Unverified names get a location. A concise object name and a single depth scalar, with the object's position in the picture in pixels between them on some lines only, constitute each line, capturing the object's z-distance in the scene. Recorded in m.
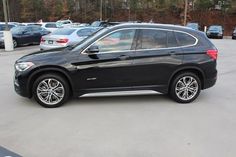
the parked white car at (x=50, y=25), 32.67
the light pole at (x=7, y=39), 18.58
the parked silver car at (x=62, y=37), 15.33
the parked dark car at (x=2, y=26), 22.84
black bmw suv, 6.61
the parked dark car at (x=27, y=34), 20.84
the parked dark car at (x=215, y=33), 36.19
